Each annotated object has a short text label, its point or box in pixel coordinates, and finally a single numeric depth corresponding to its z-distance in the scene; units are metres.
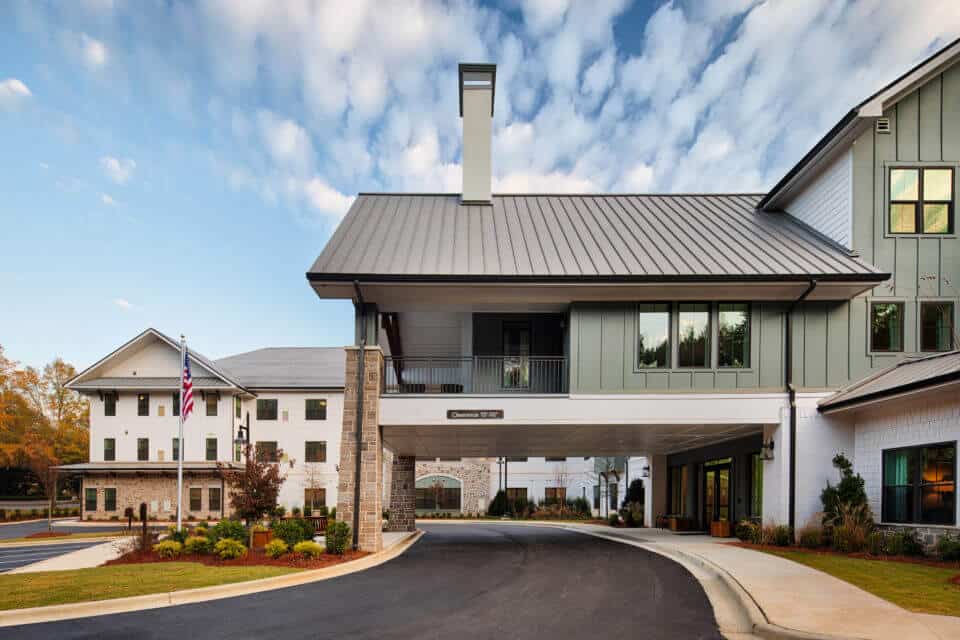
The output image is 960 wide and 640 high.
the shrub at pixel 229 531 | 17.42
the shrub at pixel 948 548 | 13.85
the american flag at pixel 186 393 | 22.08
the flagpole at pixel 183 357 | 22.04
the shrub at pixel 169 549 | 16.47
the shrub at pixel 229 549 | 15.65
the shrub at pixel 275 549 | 15.66
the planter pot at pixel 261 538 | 18.42
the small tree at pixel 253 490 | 17.03
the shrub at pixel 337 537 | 16.70
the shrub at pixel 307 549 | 15.60
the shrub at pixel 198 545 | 16.53
